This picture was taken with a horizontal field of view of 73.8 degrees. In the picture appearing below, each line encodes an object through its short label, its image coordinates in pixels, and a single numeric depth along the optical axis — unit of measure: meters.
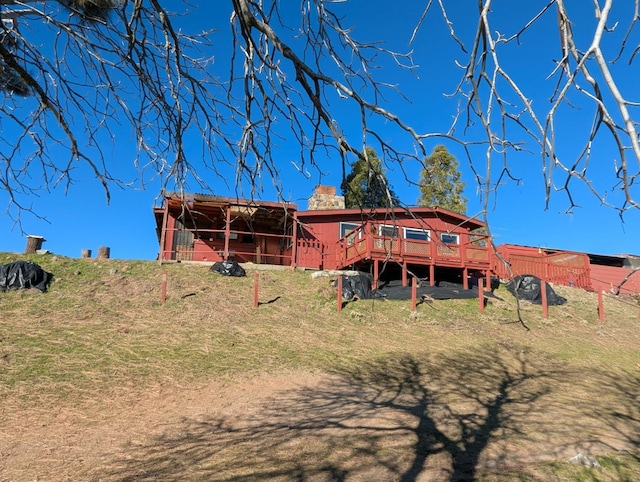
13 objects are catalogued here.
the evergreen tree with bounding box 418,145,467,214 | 28.75
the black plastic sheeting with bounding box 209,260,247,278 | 15.37
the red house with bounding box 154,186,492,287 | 16.61
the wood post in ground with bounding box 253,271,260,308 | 12.70
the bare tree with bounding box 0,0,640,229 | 1.21
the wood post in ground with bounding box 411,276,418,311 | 13.48
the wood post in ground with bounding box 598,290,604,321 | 14.88
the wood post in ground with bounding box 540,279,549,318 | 14.17
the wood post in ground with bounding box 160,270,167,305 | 12.48
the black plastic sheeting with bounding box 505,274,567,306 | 15.89
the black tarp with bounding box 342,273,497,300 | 14.38
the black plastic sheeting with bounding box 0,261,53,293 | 12.25
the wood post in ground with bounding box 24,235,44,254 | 15.93
